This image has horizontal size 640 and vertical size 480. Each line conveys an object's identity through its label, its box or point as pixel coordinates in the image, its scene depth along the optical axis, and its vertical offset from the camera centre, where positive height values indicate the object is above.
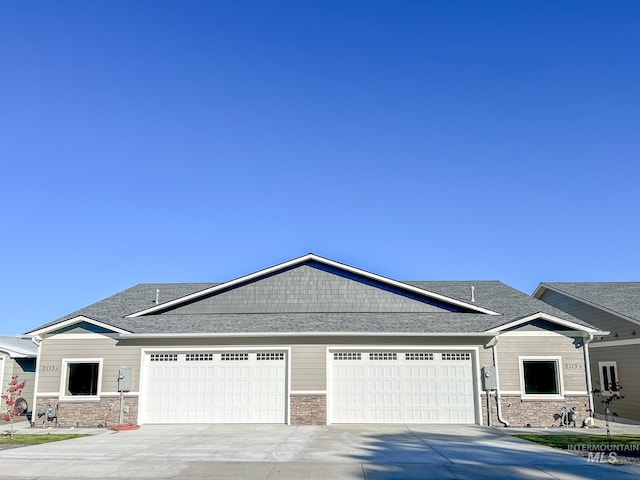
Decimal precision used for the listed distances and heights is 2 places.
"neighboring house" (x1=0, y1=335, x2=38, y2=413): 21.16 -0.36
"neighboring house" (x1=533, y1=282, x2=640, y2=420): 19.10 +0.95
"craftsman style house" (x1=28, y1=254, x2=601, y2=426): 17.11 -0.48
